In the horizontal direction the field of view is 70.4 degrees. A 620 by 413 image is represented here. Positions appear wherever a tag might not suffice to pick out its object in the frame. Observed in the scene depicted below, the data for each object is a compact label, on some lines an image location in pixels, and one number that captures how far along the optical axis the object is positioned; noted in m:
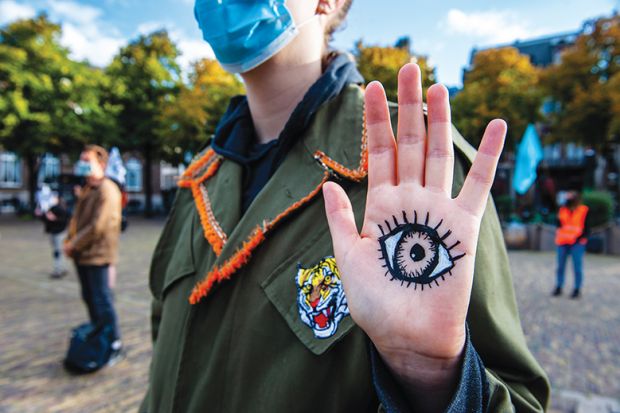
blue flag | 11.75
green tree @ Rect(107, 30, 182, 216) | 25.61
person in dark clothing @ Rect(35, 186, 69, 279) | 7.44
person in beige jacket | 4.35
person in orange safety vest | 7.46
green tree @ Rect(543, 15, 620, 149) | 20.52
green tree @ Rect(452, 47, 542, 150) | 20.14
